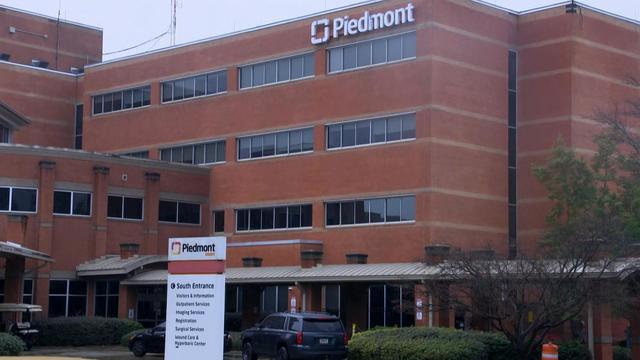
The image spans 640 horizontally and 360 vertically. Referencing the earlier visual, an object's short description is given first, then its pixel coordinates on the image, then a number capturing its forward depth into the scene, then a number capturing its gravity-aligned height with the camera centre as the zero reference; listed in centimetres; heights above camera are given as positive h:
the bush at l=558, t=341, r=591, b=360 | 3438 -148
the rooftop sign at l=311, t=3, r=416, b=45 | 4972 +1367
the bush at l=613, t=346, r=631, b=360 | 3943 -173
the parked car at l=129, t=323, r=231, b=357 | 4009 -159
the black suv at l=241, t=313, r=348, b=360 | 3359 -113
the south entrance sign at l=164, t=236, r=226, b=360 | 1759 +3
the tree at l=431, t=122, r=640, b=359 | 3183 +77
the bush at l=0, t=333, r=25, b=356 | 3412 -155
